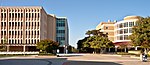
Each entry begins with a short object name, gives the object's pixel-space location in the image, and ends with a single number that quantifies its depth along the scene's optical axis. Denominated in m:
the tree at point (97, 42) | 33.23
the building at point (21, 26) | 36.62
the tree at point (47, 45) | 25.15
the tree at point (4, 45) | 34.40
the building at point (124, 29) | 39.32
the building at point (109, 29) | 45.38
